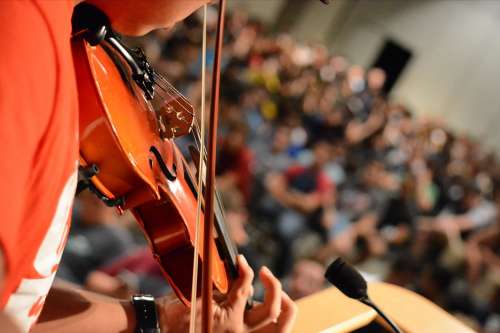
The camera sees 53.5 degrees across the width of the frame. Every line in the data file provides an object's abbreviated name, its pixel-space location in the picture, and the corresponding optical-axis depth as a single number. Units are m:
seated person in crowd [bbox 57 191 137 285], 2.04
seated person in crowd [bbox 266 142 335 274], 3.84
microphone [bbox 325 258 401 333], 0.90
